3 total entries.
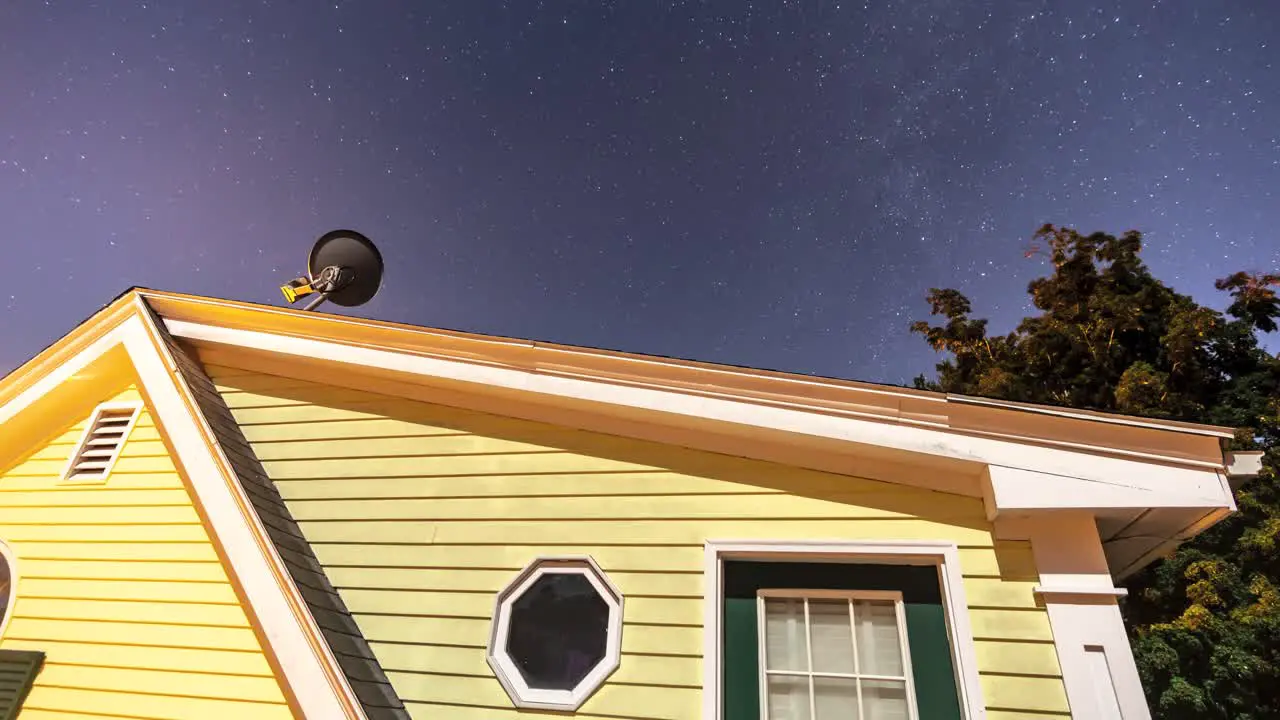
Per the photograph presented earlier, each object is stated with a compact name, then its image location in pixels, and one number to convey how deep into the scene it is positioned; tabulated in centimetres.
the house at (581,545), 294
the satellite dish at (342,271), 650
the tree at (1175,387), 1177
